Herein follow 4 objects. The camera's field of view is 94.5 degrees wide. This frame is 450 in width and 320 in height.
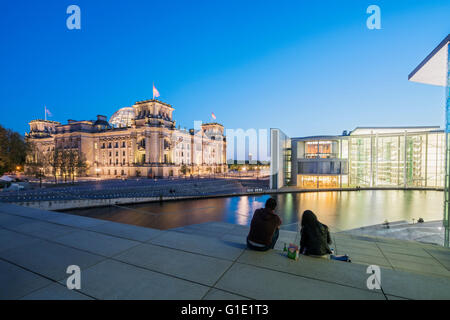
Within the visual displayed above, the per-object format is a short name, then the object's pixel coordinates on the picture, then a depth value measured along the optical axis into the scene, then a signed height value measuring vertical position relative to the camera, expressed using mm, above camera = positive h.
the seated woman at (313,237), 5160 -2061
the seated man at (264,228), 5078 -1798
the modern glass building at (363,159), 45062 -582
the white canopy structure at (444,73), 11602 +5710
